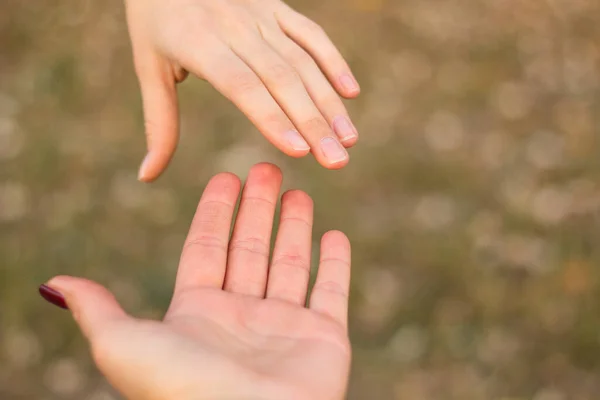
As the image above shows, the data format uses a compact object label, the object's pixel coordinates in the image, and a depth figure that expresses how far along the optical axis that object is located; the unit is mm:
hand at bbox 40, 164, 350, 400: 697
